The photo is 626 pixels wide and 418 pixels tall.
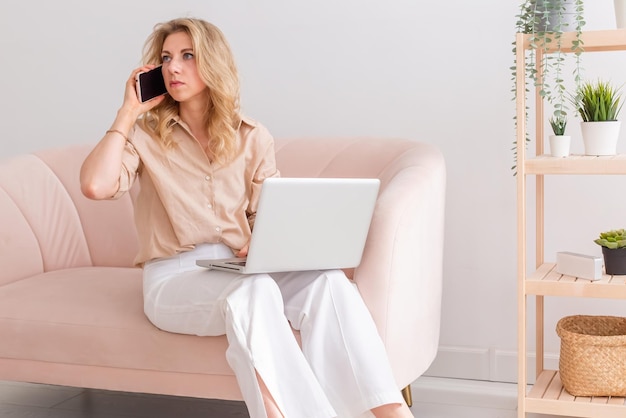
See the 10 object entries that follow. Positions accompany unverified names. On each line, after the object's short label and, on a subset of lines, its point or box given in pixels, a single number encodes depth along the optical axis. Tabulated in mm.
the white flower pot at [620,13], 2361
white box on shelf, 2344
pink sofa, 2164
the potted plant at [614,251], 2406
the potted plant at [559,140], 2391
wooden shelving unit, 2285
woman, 1955
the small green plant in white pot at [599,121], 2367
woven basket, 2383
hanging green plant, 2293
